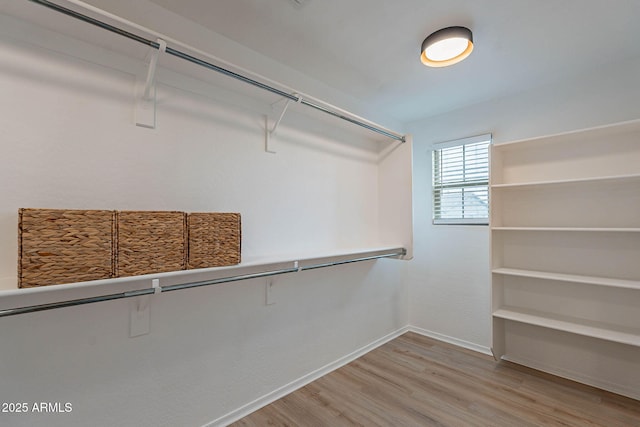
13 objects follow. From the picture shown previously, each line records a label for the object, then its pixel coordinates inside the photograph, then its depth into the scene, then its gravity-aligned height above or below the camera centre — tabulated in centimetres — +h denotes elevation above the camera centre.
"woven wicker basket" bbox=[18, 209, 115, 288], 108 -9
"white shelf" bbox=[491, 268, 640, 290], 204 -42
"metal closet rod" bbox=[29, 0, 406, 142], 113 +80
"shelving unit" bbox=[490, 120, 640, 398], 218 -25
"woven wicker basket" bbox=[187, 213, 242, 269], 150 -9
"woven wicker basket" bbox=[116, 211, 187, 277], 129 -9
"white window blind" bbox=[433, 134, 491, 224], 296 +44
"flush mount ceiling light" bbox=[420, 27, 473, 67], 179 +112
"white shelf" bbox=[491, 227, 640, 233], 198 -5
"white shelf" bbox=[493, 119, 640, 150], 207 +67
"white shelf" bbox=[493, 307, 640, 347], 209 -79
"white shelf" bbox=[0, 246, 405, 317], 121 -29
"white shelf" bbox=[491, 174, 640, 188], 200 +31
